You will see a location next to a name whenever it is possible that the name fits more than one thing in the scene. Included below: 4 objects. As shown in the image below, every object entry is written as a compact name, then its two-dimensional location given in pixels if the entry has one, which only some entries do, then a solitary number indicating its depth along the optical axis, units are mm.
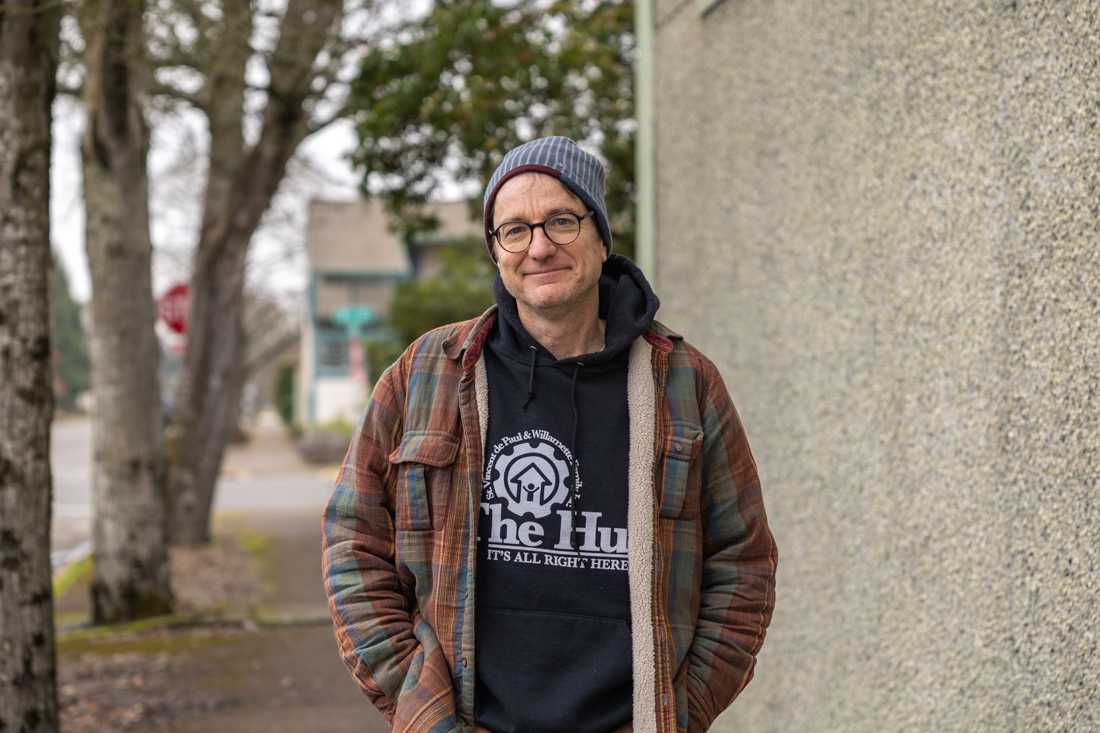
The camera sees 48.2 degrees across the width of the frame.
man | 2244
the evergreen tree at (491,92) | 7484
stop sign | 17641
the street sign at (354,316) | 26922
